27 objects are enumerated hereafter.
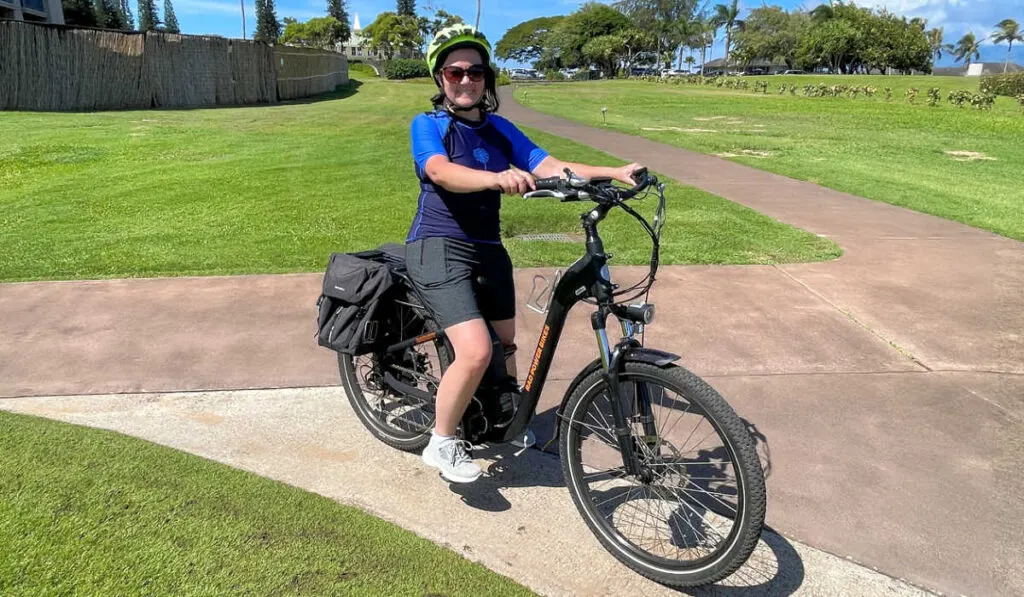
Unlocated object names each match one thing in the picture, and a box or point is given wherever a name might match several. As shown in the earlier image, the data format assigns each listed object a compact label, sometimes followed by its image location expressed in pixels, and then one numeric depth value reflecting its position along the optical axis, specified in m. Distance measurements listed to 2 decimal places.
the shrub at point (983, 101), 27.88
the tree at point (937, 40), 104.90
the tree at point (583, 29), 108.00
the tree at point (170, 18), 130.25
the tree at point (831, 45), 86.00
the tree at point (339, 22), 119.46
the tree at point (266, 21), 124.44
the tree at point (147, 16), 121.31
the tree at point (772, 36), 102.56
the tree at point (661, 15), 108.94
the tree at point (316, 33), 113.31
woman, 2.77
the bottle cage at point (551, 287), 2.77
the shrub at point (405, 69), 61.88
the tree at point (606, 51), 101.12
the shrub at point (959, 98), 29.83
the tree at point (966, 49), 143.64
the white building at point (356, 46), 133.59
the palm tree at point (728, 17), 101.62
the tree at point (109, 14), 85.84
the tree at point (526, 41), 139.36
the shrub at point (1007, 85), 38.06
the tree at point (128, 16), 106.07
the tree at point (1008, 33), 114.66
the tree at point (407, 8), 132.88
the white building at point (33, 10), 37.59
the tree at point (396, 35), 100.81
